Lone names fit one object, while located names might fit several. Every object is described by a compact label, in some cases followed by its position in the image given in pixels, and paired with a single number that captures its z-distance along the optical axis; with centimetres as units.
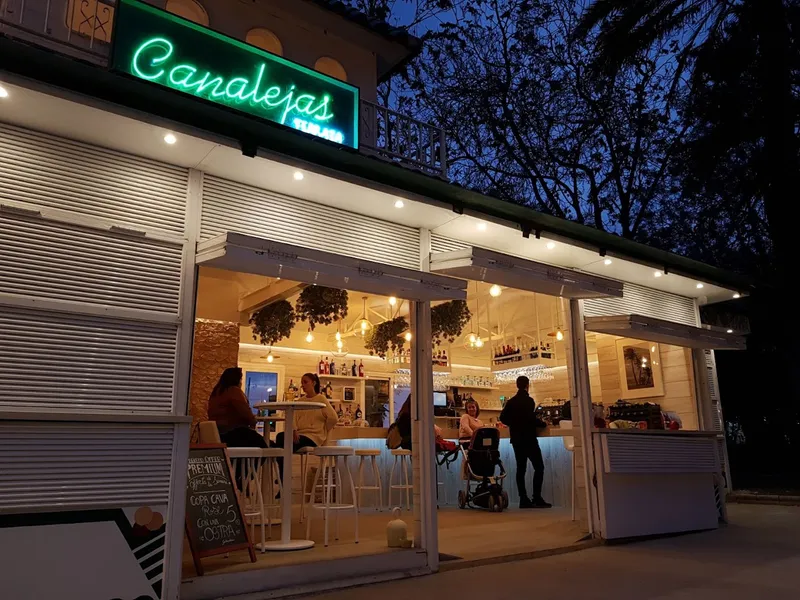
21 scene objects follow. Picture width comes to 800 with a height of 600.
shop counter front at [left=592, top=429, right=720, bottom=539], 677
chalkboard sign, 467
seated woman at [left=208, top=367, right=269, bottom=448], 643
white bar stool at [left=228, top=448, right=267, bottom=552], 551
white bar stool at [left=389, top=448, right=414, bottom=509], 895
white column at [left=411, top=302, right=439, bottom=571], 538
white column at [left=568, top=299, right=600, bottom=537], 679
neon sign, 450
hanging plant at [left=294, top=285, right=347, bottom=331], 685
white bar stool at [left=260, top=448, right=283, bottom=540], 586
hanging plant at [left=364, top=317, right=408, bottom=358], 935
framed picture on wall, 955
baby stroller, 901
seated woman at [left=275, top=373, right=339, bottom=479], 734
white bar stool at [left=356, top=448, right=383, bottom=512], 748
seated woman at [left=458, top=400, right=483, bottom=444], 1011
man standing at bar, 955
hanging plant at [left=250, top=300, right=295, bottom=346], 796
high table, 554
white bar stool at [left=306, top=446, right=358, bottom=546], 577
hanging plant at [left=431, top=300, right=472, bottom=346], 833
